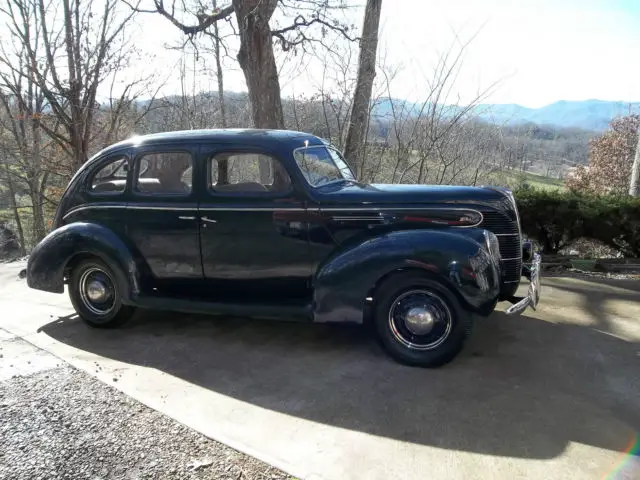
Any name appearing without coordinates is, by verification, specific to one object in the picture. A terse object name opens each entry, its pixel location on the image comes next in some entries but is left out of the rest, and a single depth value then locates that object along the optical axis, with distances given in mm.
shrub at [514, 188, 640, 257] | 6539
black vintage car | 3494
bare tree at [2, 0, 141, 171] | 12883
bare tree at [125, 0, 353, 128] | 7785
